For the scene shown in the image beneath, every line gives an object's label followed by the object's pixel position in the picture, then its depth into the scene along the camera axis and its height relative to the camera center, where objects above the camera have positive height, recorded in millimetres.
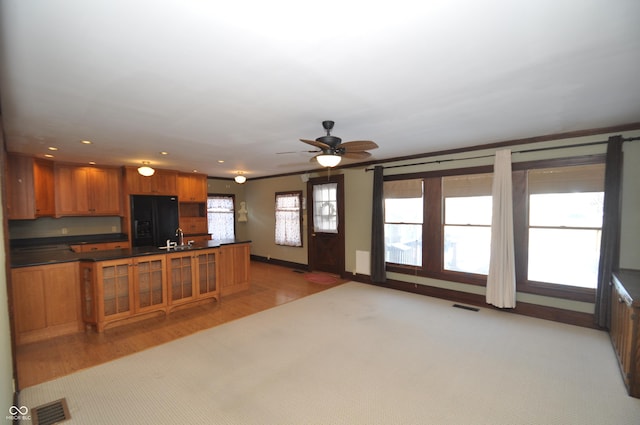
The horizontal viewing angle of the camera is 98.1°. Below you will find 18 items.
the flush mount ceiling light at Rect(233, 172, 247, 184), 6367 +551
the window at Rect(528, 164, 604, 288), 3637 -291
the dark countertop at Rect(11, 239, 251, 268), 3397 -716
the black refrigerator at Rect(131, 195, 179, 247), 6062 -374
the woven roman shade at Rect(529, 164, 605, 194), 3590 +319
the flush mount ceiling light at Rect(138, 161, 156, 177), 4992 +592
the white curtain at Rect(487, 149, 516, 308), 4055 -545
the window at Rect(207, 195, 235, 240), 8125 -399
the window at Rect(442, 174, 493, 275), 4477 -326
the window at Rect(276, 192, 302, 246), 7312 -426
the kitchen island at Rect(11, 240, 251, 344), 3311 -1125
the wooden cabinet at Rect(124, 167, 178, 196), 6027 +464
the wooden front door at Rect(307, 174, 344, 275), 6312 -490
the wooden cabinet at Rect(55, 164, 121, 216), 5426 +262
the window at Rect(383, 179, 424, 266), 5188 -355
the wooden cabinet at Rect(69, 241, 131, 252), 5323 -868
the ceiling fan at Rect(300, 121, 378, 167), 3014 +620
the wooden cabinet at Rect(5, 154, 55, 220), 4590 +285
